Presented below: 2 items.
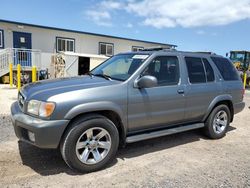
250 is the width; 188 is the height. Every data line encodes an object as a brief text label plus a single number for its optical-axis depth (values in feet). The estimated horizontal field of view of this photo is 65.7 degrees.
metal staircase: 38.98
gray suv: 8.94
